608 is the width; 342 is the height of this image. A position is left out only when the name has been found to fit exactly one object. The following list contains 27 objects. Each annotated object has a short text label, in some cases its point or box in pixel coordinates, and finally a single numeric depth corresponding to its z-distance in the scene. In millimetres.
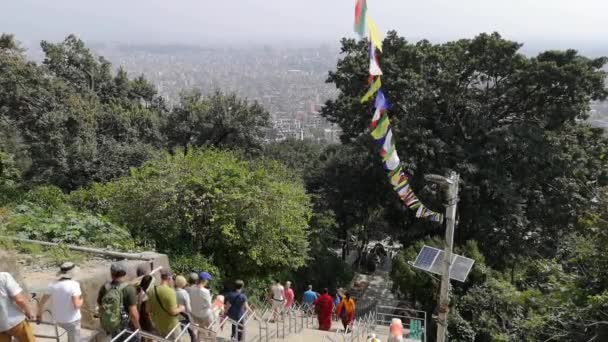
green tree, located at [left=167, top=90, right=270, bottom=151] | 28266
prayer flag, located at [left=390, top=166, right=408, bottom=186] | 10398
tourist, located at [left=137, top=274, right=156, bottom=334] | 6457
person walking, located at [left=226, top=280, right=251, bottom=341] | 8273
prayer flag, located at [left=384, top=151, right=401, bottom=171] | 9969
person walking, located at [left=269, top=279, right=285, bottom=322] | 11125
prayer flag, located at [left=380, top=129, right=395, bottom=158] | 9953
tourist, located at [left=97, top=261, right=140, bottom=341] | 6004
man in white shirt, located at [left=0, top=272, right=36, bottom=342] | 5199
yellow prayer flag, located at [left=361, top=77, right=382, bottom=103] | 9188
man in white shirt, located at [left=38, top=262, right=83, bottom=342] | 5754
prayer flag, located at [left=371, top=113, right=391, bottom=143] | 9680
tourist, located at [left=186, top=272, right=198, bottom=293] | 7398
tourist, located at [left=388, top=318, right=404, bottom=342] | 7688
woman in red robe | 10984
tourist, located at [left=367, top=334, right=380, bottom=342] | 7545
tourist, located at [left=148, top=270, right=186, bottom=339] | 6367
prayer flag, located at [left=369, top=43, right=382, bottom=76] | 8977
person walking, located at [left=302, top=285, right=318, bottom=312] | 12498
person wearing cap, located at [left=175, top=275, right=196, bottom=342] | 6891
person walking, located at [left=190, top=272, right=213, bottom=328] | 7363
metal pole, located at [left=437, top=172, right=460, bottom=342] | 8750
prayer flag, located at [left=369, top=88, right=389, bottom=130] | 9719
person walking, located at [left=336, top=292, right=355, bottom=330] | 10906
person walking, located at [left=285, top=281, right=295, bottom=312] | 11750
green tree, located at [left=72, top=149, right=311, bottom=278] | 13242
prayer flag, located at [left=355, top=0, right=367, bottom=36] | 8602
